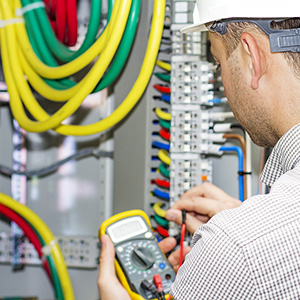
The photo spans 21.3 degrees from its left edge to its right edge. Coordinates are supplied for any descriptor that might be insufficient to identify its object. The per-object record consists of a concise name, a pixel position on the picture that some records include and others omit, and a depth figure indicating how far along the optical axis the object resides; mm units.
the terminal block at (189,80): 1223
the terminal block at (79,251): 1472
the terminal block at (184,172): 1232
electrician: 844
